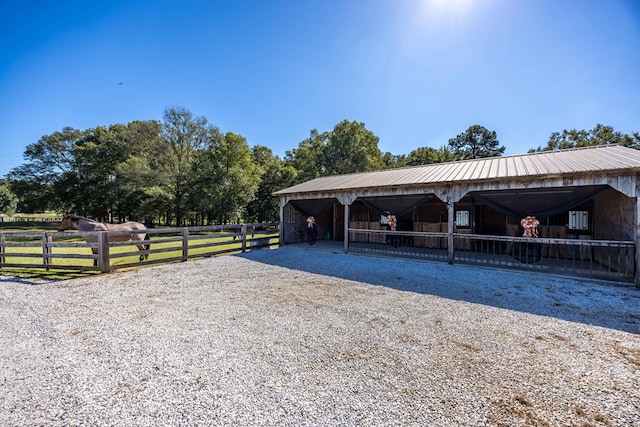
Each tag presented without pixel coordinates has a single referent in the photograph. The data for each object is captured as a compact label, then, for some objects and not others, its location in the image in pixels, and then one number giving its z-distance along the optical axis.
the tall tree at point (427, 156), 31.11
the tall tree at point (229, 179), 23.83
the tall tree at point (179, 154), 23.89
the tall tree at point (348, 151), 28.16
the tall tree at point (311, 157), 28.25
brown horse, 8.32
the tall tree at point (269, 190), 28.92
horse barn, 6.13
